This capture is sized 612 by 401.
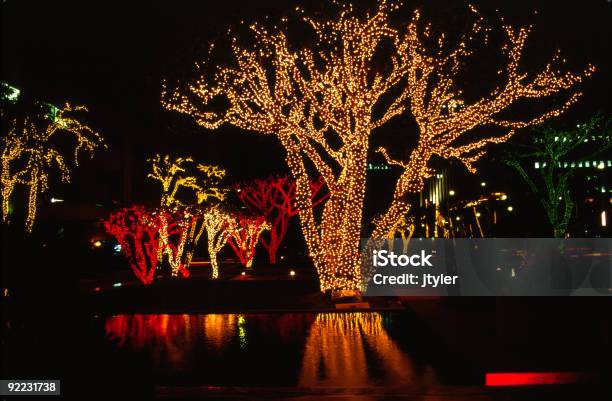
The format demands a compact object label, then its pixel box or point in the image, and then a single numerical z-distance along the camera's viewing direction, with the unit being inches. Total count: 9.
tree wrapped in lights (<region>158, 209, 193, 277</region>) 933.8
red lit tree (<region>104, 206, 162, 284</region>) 912.3
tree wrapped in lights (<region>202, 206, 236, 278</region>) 1046.0
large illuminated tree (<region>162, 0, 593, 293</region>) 644.7
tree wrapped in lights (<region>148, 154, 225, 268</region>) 980.6
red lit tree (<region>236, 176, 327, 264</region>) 1428.4
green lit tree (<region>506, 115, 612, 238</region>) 1035.3
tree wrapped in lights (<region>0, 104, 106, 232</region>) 676.1
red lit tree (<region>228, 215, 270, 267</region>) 1151.0
